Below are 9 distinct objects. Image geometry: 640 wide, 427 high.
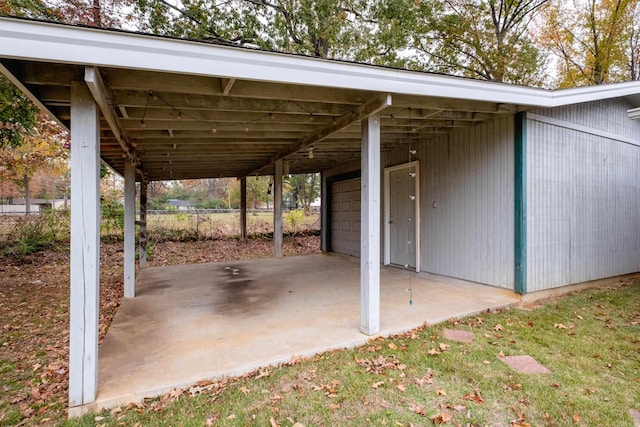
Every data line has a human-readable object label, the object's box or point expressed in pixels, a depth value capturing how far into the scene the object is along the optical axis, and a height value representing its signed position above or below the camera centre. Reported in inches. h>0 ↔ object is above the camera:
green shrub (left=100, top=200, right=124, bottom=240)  387.9 -7.5
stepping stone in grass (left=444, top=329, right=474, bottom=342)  131.0 -49.8
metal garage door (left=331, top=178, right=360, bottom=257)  336.2 -4.8
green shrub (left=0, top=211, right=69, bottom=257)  323.3 -18.9
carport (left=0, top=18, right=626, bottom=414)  87.6 +42.7
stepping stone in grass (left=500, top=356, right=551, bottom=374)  106.5 -50.8
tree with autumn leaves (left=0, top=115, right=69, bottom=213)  330.3 +67.2
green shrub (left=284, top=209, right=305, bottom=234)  522.9 -9.4
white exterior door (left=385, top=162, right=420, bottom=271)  253.1 -3.2
